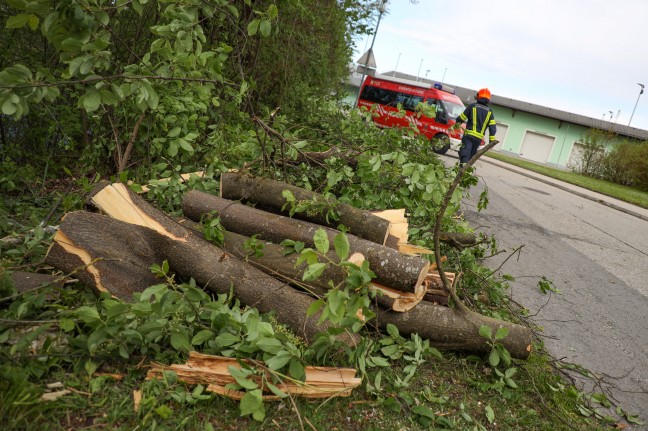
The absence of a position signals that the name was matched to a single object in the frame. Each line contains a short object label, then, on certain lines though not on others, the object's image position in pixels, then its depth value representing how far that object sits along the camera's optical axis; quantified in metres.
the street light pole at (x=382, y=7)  12.18
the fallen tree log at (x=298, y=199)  3.53
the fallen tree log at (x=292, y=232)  2.99
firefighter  10.54
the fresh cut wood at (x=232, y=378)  2.28
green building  42.91
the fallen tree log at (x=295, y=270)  3.02
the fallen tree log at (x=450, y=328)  3.11
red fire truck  21.58
